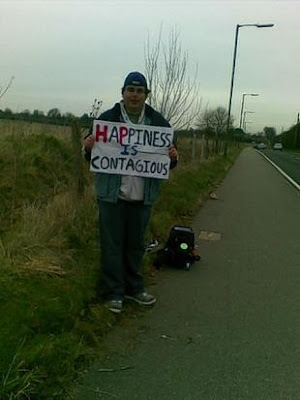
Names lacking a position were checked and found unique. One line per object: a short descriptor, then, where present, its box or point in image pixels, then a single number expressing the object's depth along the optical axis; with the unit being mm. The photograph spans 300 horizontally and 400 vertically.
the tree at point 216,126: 29809
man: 4480
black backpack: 5918
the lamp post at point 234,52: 27297
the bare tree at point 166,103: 12078
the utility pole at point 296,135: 94625
